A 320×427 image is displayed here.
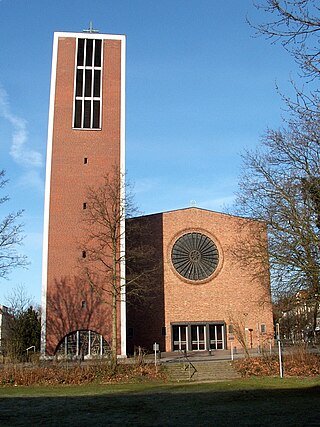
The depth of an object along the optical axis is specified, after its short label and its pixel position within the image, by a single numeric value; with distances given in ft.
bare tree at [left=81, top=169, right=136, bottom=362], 88.48
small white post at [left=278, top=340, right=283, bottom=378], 71.04
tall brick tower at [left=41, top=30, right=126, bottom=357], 110.83
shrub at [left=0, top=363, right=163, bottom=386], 70.18
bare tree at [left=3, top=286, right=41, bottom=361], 85.87
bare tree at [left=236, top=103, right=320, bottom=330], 60.18
